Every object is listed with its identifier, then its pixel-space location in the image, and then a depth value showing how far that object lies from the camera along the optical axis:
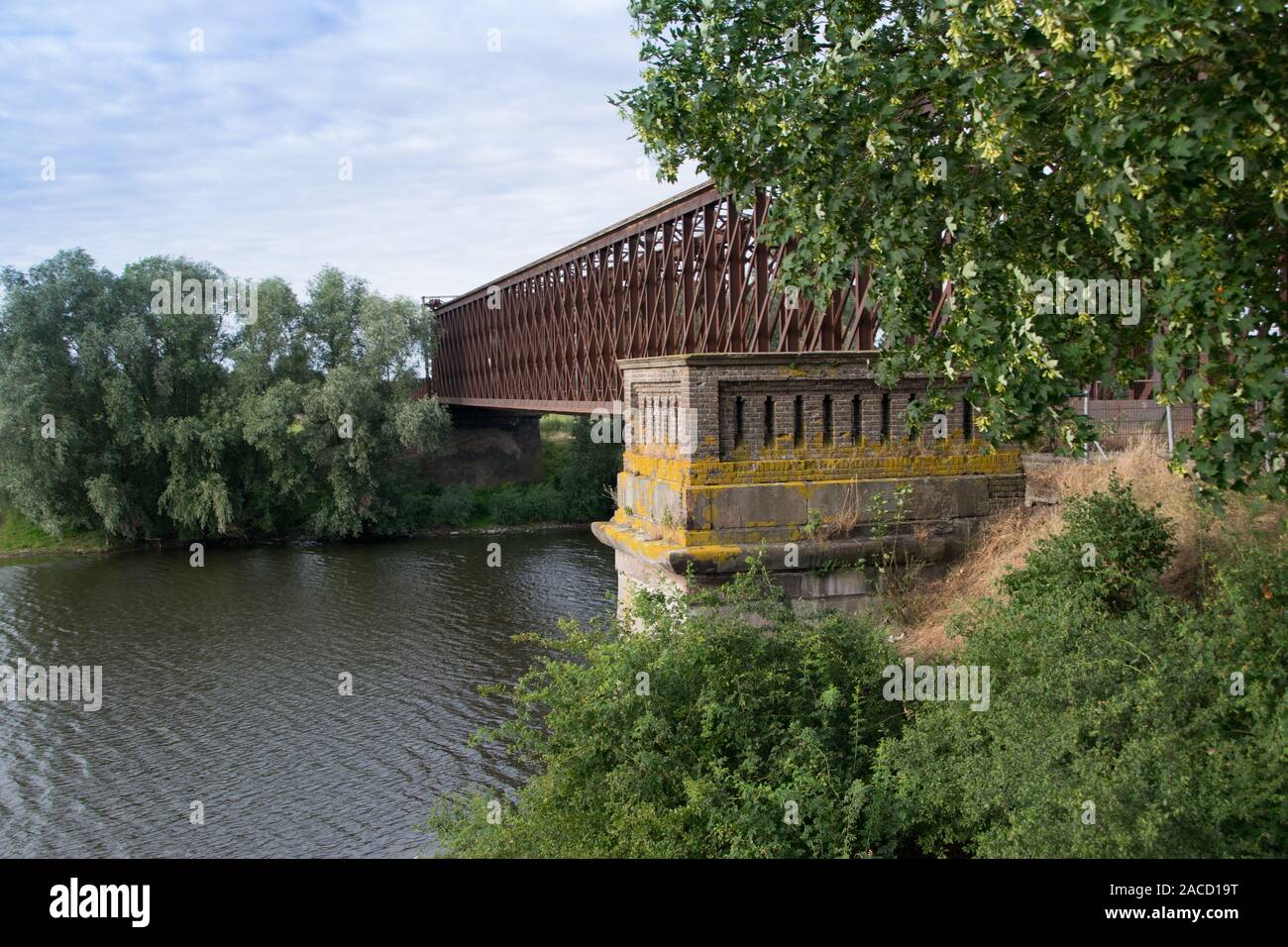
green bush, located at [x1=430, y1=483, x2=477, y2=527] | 46.41
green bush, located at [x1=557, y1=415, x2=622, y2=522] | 48.09
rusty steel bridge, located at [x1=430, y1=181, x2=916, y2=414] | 23.33
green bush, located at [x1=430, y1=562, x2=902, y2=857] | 7.61
